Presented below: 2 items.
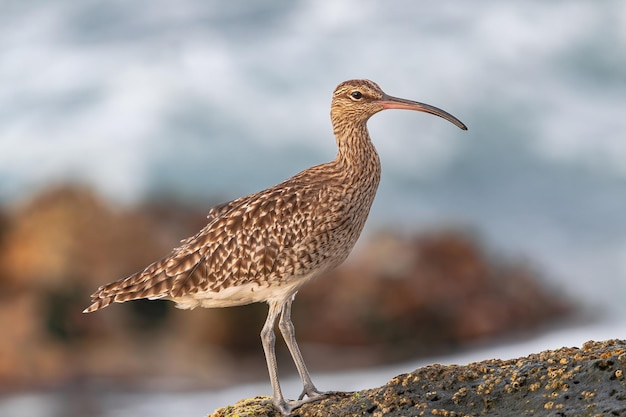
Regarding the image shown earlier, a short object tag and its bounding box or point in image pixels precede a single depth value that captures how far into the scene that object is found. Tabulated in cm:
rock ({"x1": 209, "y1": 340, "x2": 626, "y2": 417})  1079
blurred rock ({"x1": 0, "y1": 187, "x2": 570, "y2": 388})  3237
